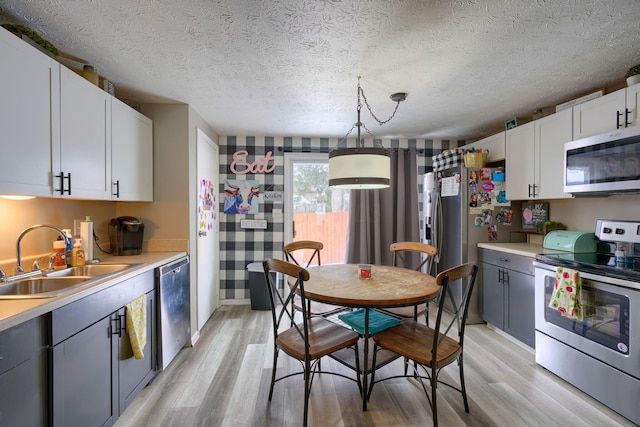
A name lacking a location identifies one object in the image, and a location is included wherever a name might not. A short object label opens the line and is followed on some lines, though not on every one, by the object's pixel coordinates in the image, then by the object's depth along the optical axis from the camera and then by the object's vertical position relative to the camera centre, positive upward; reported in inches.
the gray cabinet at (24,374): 42.0 -24.8
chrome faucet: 66.3 -9.3
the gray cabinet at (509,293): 102.8 -31.0
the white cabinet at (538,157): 102.5 +20.5
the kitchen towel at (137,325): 70.5 -27.8
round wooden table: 65.2 -19.2
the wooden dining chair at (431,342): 63.5 -31.8
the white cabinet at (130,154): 86.6 +18.6
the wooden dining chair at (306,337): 66.0 -31.7
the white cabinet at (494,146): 128.3 +29.7
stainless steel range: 69.4 -30.3
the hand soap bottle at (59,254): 76.0 -11.0
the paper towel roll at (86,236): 83.4 -6.9
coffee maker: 96.3 -7.3
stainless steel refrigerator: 127.4 -1.6
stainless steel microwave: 77.9 +13.8
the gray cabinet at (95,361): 51.5 -29.9
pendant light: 76.6 +11.7
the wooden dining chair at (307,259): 90.7 -26.2
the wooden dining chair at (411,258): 90.4 -24.8
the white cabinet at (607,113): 82.1 +29.4
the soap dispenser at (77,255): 80.1 -11.8
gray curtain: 155.1 -1.9
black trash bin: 143.3 -37.9
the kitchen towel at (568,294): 79.6 -23.0
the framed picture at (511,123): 122.6 +37.4
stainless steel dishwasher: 87.8 -31.7
